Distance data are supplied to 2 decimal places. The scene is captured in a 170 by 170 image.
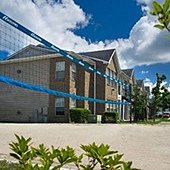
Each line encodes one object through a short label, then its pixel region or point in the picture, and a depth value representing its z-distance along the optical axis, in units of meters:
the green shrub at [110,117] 17.57
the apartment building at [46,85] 16.47
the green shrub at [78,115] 15.73
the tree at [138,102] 21.10
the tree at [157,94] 25.63
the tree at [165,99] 30.28
